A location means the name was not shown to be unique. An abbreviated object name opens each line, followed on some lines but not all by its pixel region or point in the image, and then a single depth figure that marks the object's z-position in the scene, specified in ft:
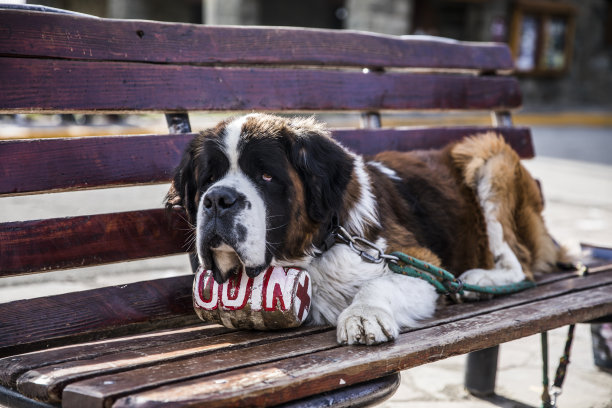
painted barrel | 7.70
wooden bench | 6.27
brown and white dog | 7.63
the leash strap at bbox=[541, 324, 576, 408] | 10.45
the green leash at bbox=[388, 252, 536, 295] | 8.93
